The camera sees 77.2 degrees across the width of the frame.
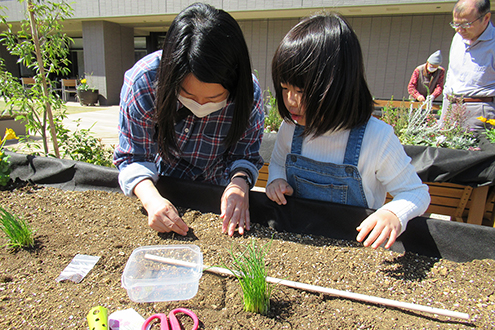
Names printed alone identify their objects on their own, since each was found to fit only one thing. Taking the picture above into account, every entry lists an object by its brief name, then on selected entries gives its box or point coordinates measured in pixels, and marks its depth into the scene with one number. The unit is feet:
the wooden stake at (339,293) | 2.75
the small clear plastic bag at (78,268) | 3.34
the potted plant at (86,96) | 35.12
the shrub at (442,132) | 8.54
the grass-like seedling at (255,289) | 2.76
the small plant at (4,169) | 5.66
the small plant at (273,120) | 13.00
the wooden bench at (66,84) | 37.24
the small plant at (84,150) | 8.36
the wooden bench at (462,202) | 7.82
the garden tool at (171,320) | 2.63
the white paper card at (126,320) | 2.71
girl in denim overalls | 3.40
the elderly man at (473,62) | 8.32
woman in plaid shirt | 3.30
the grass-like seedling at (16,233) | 3.75
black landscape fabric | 3.59
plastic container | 3.02
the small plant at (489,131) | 8.26
